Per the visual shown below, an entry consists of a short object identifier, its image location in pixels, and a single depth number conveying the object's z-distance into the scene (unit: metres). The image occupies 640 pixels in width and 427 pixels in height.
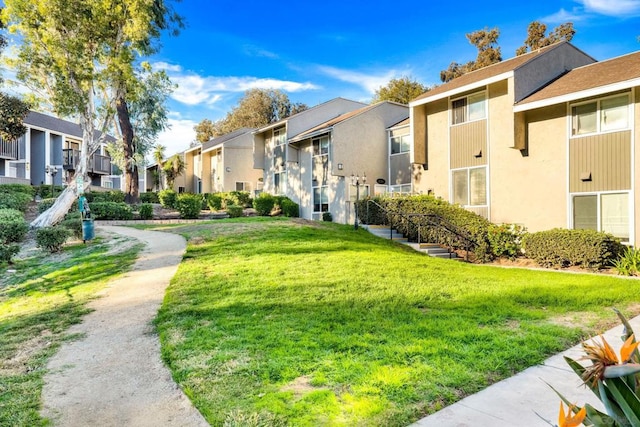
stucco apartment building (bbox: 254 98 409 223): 21.94
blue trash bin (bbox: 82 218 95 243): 13.82
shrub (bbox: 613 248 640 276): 10.88
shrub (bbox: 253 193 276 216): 25.66
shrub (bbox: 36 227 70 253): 12.45
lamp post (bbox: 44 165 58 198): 28.35
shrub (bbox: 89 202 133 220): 20.80
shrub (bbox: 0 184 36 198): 23.08
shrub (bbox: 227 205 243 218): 24.14
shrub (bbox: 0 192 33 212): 19.52
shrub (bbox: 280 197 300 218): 24.86
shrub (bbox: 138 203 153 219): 22.19
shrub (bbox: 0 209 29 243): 13.43
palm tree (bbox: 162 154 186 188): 38.00
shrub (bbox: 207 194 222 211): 29.27
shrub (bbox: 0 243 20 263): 11.17
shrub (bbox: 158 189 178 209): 27.41
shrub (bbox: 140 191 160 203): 32.16
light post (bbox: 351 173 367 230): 17.78
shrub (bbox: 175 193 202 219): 23.27
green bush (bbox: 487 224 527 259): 13.76
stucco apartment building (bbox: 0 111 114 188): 30.88
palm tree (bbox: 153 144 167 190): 36.98
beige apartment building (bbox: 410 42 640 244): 12.55
